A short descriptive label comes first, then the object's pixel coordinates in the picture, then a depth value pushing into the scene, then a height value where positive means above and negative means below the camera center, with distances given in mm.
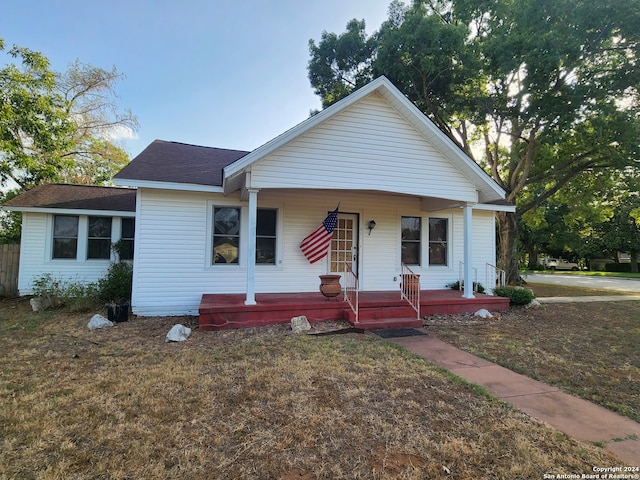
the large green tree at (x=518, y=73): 10555 +6860
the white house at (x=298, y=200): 6879 +1316
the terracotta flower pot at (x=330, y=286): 7176 -747
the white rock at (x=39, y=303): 8046 -1439
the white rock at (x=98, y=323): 6337 -1493
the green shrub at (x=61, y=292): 8195 -1202
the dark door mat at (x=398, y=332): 6102 -1522
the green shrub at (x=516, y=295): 8727 -1045
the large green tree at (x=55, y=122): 11812 +5402
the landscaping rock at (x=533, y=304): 8906 -1312
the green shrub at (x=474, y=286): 9664 -939
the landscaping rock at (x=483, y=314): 7661 -1384
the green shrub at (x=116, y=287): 8141 -1000
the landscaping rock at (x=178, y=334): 5578 -1477
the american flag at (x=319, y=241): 7871 +272
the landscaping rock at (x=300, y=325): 6230 -1420
